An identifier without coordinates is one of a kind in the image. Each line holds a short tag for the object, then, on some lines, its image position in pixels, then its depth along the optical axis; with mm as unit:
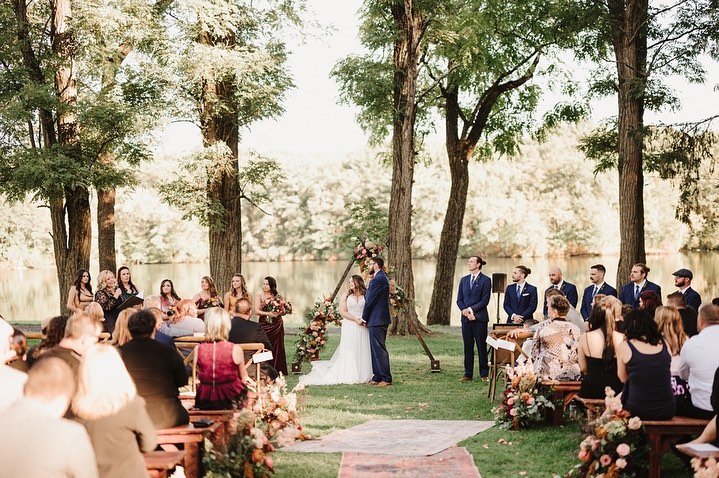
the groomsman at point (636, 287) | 11258
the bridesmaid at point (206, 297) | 13062
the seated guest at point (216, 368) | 7293
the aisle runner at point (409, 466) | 6824
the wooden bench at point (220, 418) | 6571
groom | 12062
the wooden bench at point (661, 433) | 6332
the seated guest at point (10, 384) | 5082
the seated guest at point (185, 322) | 11648
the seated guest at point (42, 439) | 3539
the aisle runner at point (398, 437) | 7797
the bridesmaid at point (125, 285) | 12539
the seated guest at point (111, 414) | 4469
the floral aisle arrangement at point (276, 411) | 7323
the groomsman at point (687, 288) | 10561
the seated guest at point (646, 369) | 6516
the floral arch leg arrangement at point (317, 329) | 13680
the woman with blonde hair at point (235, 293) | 12438
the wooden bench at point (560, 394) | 8664
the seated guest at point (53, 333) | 6930
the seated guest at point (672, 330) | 7172
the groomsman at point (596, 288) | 11398
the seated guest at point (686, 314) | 9211
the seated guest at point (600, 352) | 7766
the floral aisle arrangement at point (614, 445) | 6188
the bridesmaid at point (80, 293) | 12688
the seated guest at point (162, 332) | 7867
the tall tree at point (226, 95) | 17312
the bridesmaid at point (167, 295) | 12367
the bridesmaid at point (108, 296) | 12250
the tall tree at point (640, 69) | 15734
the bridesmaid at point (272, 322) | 12594
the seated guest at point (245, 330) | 10203
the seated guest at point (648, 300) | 9666
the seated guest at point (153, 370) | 6031
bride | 12430
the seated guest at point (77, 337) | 6215
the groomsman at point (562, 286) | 11828
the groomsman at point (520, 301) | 12237
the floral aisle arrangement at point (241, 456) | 6160
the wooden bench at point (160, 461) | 5418
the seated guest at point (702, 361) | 6602
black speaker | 13117
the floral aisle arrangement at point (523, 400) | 8484
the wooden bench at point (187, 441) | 6074
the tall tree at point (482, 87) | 21531
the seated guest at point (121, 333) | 7066
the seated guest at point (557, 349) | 8820
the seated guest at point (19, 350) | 6910
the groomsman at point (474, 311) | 11906
